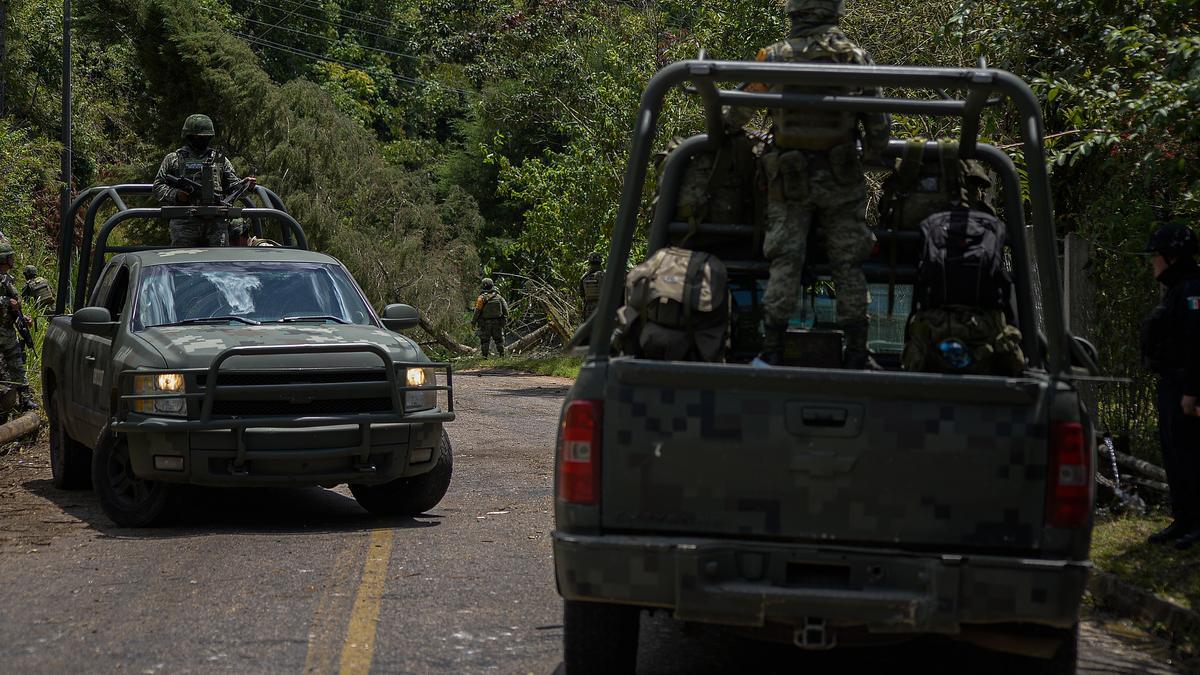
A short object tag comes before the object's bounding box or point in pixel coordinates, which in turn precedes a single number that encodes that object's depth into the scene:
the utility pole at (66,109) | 27.57
